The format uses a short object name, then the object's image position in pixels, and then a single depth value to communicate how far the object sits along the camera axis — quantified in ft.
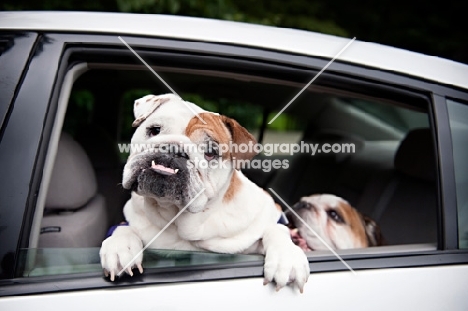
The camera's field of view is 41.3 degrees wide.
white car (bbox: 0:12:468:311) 6.00
